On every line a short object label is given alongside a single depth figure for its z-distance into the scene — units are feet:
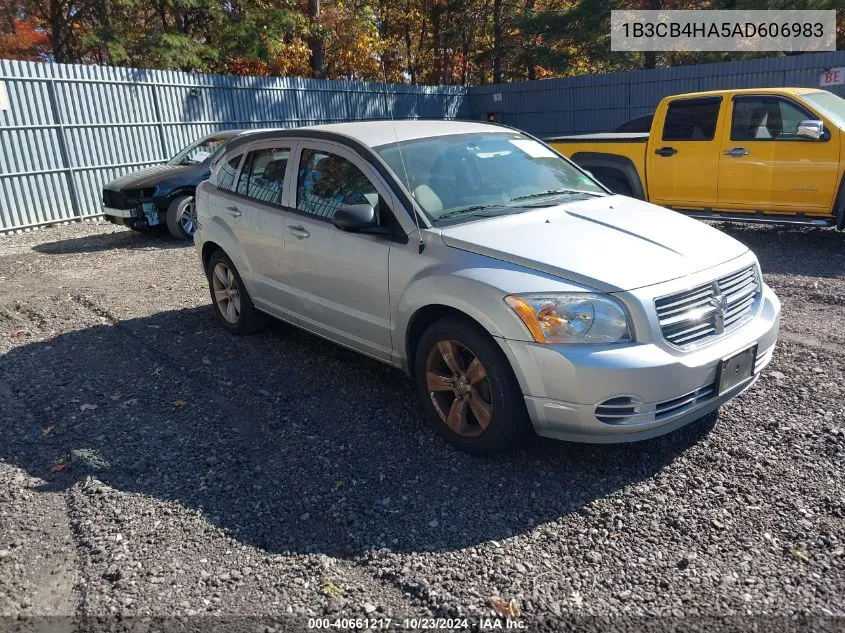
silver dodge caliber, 11.15
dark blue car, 35.04
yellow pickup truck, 26.61
